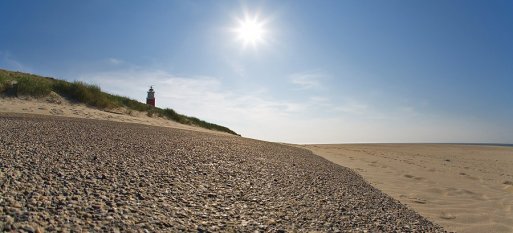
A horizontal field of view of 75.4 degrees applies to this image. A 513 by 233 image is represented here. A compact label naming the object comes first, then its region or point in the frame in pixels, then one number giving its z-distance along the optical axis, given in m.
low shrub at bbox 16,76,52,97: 14.76
